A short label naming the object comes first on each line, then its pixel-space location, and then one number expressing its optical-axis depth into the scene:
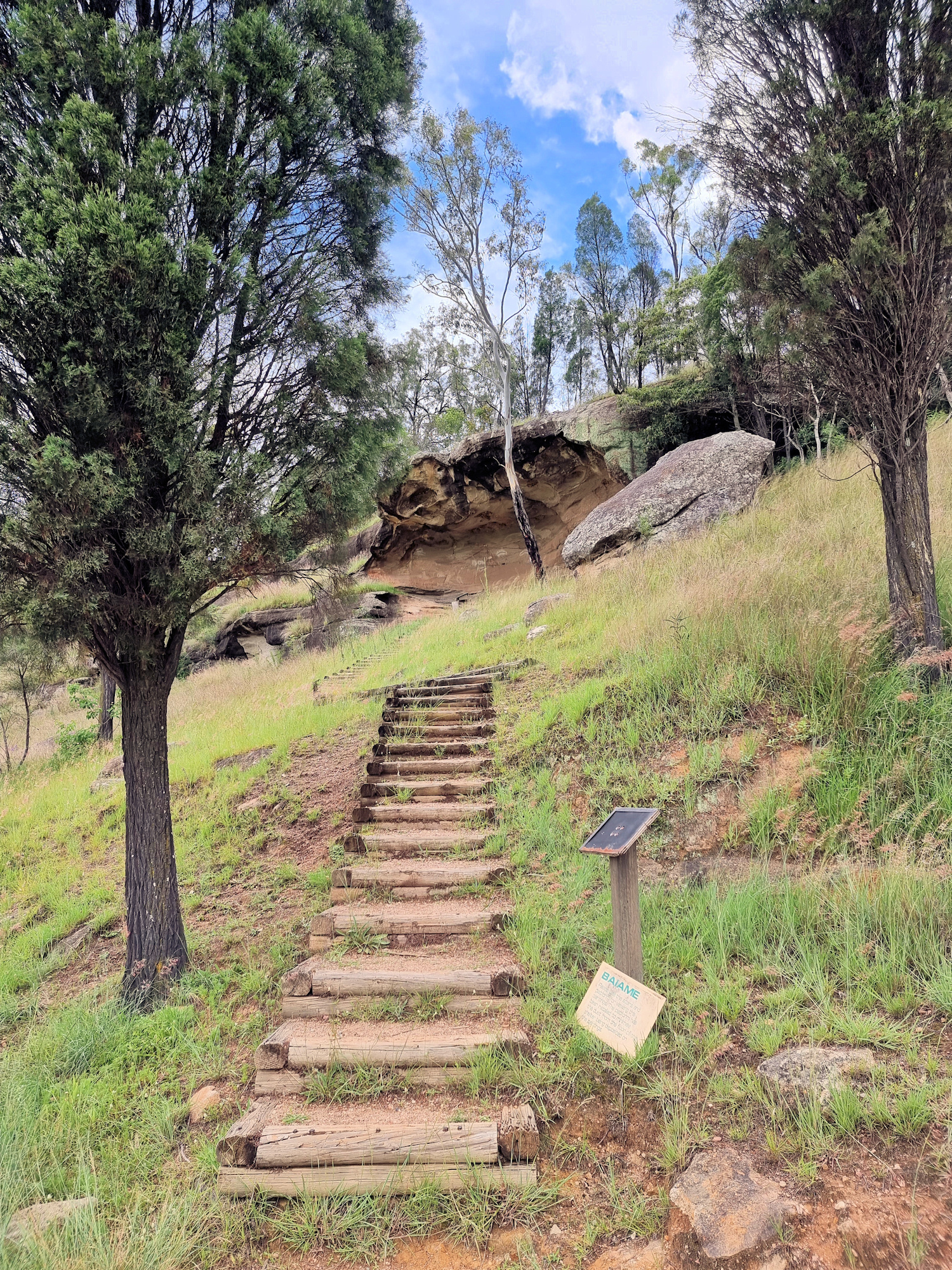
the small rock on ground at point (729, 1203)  2.14
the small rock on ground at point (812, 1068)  2.57
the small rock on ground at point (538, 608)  10.39
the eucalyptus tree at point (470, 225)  16.33
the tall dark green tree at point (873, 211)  4.63
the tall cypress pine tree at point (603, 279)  27.45
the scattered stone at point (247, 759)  8.80
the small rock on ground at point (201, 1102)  3.26
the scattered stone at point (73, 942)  5.62
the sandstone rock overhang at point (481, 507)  18.56
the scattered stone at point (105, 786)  9.89
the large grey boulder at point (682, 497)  11.44
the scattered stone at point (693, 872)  4.24
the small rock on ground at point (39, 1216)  2.47
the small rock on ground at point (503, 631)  10.69
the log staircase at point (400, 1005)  2.74
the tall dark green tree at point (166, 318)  3.83
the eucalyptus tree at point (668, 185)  22.73
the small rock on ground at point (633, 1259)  2.22
